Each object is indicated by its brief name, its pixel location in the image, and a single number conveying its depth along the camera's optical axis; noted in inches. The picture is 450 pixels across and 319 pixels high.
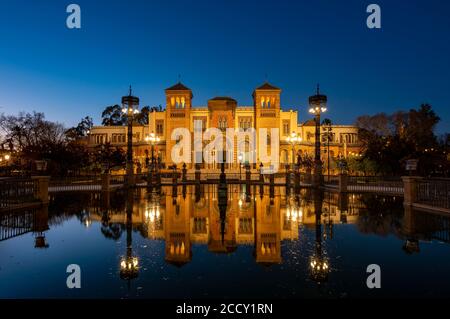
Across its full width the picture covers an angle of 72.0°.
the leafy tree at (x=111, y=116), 4227.4
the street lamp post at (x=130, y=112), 1070.4
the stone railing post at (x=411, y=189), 595.9
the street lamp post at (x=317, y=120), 1079.0
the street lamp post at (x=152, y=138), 1425.9
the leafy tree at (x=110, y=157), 1638.8
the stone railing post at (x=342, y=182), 906.7
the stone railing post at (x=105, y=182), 911.7
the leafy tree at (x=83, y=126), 3988.2
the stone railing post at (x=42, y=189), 614.1
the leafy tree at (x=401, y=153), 1194.0
